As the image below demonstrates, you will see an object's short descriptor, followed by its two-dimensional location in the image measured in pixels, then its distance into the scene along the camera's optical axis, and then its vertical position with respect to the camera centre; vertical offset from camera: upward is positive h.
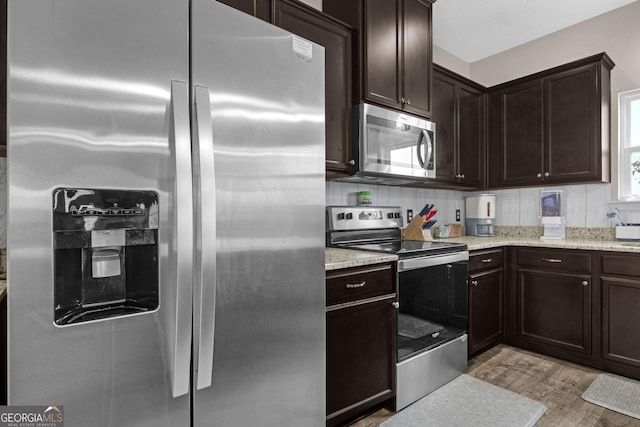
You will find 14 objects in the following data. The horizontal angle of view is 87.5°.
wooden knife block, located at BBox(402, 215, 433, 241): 2.68 -0.15
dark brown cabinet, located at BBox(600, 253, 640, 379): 2.27 -0.70
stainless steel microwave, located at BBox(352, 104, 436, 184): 2.12 +0.46
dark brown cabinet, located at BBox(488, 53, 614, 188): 2.72 +0.76
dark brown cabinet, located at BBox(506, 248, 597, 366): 2.49 -0.72
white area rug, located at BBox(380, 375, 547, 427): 1.83 -1.14
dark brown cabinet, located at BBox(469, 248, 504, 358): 2.51 -0.69
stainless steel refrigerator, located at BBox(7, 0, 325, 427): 0.84 +0.00
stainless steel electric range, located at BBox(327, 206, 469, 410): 1.95 -0.54
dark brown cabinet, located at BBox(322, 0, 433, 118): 2.14 +1.13
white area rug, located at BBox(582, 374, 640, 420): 1.96 -1.14
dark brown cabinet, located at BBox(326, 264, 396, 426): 1.61 -0.66
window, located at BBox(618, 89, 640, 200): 2.80 +0.58
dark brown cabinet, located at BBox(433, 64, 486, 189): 2.84 +0.77
